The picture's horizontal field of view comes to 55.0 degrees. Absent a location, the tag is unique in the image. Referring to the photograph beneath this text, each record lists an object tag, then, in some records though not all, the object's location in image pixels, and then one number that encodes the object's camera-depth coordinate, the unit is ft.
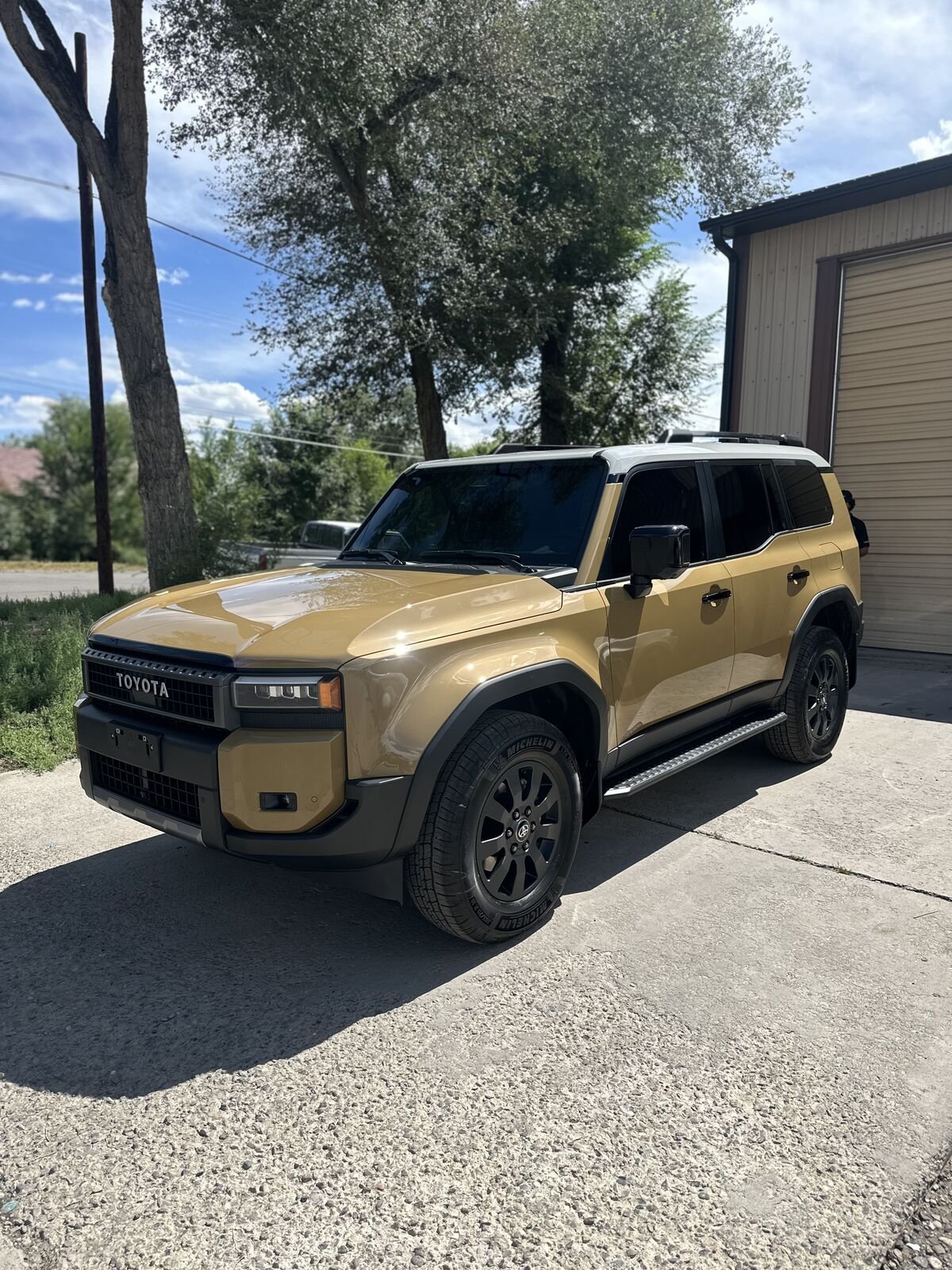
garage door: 31.76
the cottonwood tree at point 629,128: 48.44
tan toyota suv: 9.70
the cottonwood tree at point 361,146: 36.29
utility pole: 47.80
